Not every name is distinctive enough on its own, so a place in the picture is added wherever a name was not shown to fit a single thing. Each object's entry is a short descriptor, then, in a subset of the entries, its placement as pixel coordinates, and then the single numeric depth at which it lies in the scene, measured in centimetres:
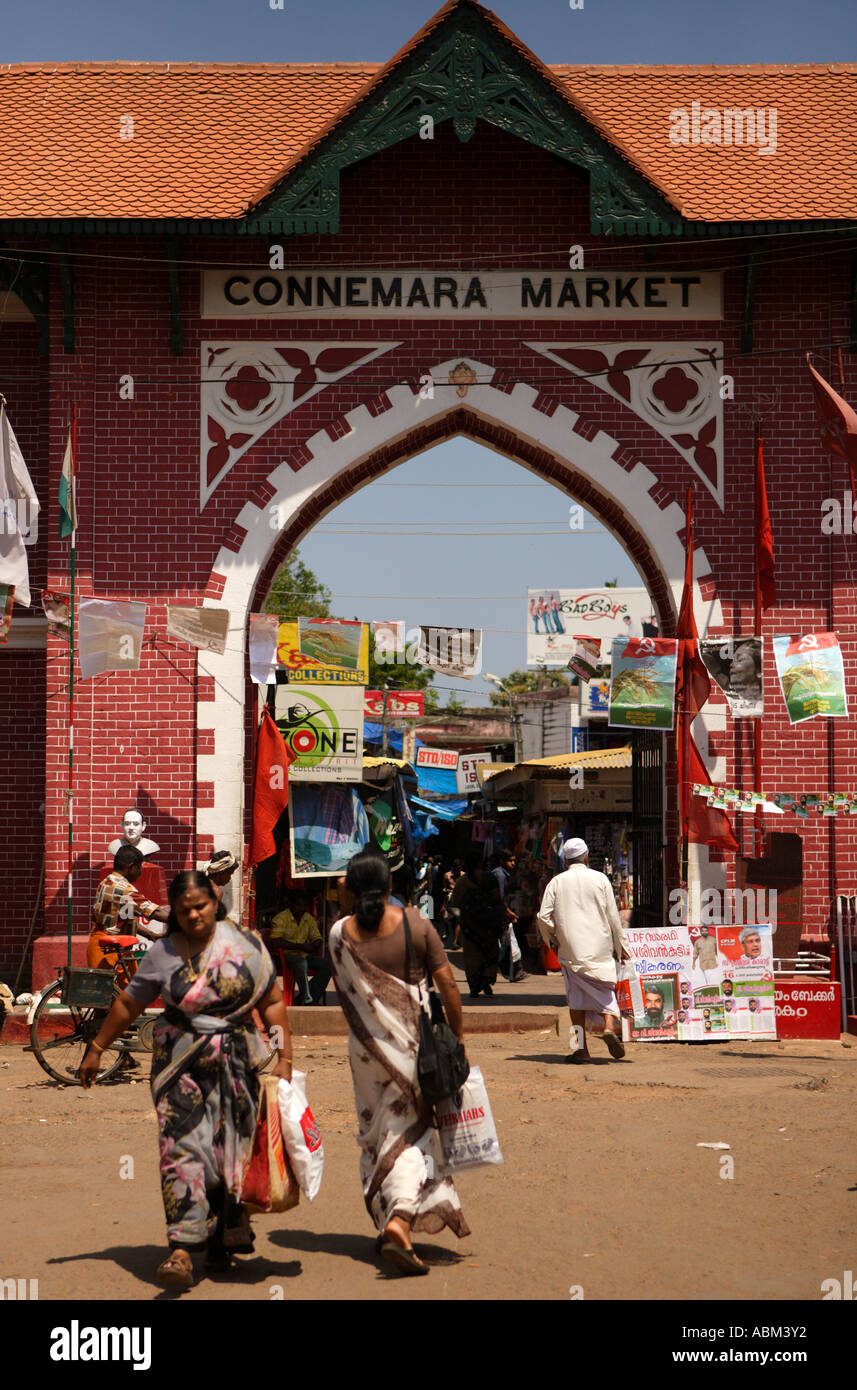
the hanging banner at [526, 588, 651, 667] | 3269
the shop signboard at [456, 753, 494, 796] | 3069
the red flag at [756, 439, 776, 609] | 1358
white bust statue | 1314
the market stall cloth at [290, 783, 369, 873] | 1454
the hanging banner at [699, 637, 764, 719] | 1338
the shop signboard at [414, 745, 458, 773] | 3195
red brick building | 1377
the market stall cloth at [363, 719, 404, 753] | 3014
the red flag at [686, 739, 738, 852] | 1328
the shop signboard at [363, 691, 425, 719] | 3200
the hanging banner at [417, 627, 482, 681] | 3228
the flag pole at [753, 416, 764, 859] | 1355
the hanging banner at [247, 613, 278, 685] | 1384
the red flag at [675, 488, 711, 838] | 1334
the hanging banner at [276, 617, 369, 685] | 1406
